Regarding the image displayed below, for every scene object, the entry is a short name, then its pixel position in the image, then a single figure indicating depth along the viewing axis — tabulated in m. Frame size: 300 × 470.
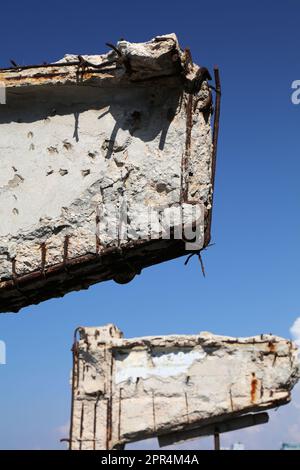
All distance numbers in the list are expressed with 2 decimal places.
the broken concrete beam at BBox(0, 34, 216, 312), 3.09
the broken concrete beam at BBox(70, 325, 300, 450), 7.31
